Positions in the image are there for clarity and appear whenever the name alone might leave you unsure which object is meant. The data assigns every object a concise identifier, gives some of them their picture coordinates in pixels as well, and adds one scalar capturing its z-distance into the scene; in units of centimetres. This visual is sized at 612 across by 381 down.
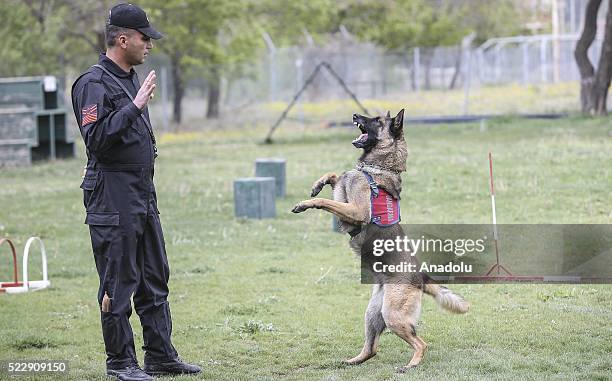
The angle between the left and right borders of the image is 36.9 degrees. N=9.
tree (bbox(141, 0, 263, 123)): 3212
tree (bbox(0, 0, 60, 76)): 2925
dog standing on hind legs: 654
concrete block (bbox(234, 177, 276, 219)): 1404
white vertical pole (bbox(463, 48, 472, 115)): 3222
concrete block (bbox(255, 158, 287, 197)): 1578
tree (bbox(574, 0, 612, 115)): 2600
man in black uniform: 579
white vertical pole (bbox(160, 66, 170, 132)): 3133
